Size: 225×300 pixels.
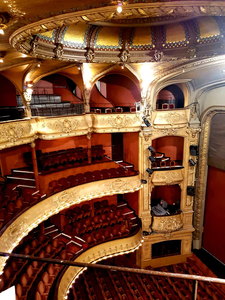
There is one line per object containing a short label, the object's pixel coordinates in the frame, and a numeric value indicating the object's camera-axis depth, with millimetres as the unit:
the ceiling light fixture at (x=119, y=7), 2180
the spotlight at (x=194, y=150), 8266
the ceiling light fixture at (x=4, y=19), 2600
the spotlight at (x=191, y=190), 8617
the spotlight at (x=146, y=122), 7809
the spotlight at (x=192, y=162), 8376
